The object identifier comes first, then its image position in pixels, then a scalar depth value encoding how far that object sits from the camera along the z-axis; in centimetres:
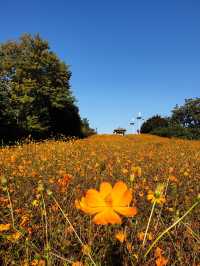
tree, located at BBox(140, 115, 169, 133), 1921
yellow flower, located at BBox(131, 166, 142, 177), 112
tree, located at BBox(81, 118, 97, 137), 2495
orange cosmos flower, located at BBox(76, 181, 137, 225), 40
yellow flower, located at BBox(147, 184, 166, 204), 60
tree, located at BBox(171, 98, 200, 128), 3187
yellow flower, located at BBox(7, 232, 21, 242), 99
